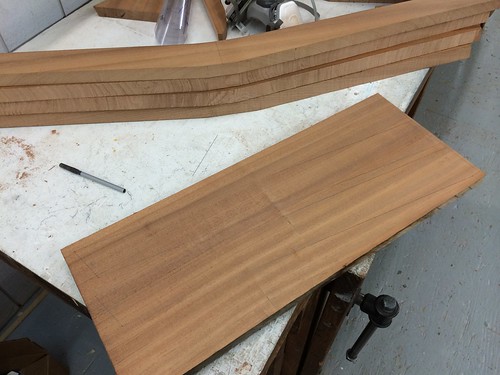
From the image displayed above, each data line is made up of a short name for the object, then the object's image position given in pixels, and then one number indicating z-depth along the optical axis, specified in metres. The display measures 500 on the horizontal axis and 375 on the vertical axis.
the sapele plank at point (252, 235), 0.61
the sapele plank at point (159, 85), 0.89
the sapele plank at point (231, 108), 0.95
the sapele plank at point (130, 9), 1.21
